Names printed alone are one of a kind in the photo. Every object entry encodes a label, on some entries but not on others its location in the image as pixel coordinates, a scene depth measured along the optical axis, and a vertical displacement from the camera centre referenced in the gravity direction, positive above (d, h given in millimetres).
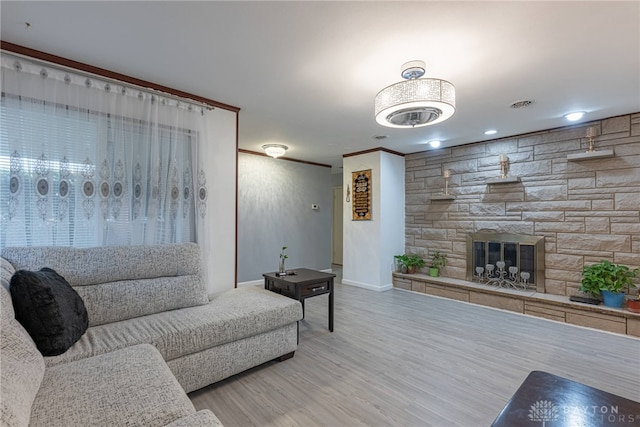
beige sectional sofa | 1116 -720
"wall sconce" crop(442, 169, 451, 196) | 4691 +680
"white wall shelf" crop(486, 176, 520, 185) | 3988 +567
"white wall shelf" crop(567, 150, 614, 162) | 3271 +763
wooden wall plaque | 4996 +445
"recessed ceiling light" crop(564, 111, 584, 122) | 3211 +1193
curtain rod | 1988 +1161
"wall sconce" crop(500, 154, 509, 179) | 4134 +796
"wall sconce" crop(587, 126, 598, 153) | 3393 +1000
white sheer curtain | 1976 +455
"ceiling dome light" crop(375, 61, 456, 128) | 1946 +834
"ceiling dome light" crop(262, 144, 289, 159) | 4508 +1100
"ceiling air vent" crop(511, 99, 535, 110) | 2910 +1193
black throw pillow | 1478 -489
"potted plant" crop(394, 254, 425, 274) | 4949 -732
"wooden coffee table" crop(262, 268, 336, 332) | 2825 -664
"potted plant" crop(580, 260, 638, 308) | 3119 -647
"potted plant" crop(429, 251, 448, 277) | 4781 -713
